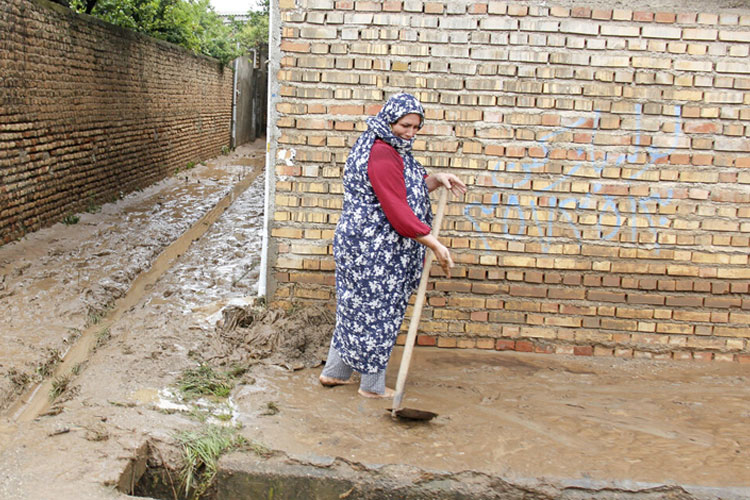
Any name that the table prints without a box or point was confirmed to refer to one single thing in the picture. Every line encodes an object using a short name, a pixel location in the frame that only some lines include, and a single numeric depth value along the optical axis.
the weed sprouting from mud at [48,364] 4.06
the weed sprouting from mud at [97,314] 4.97
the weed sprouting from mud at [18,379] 3.83
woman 3.27
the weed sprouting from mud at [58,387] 3.70
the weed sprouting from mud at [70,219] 7.72
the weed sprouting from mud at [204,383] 3.54
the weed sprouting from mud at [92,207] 8.47
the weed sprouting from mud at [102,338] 4.38
